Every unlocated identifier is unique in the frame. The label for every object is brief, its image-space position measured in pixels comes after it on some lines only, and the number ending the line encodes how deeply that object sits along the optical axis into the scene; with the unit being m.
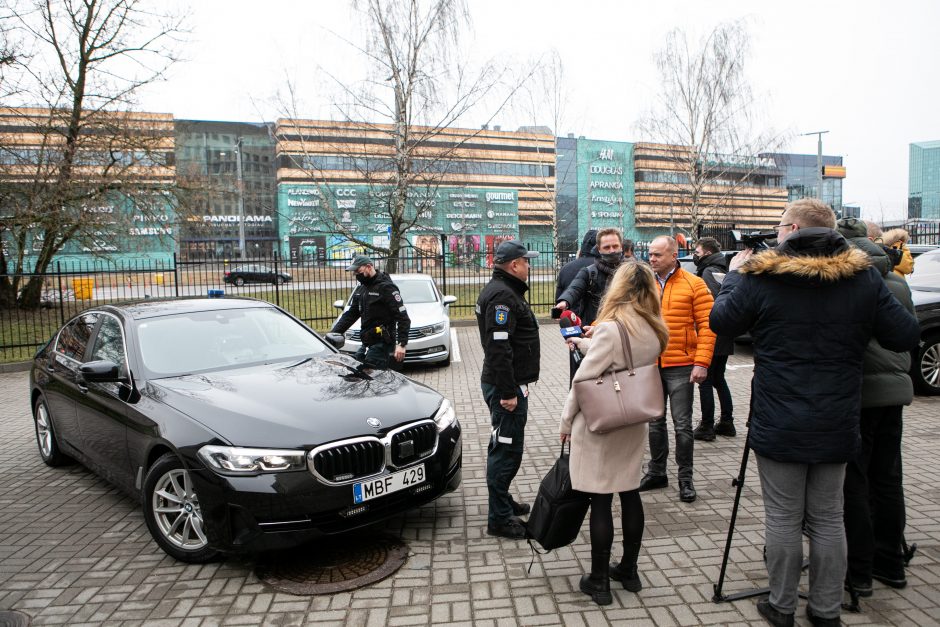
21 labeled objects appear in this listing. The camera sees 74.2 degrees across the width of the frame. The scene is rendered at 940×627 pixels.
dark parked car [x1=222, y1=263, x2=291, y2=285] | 18.61
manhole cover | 3.44
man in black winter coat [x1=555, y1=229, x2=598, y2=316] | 5.79
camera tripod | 3.02
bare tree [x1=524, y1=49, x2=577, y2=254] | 26.81
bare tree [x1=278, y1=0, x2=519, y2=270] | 19.25
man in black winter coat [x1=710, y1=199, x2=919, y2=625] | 2.68
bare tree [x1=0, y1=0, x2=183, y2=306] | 17.00
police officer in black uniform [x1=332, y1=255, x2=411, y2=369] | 6.57
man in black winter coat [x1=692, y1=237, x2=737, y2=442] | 6.02
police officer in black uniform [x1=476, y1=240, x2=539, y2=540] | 3.79
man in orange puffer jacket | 4.68
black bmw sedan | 3.43
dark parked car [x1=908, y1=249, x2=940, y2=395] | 7.37
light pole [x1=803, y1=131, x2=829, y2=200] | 29.36
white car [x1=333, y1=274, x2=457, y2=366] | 10.28
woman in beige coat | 3.08
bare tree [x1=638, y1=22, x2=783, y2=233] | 26.89
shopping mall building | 20.08
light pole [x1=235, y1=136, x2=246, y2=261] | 24.18
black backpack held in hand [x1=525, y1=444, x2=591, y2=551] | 3.22
